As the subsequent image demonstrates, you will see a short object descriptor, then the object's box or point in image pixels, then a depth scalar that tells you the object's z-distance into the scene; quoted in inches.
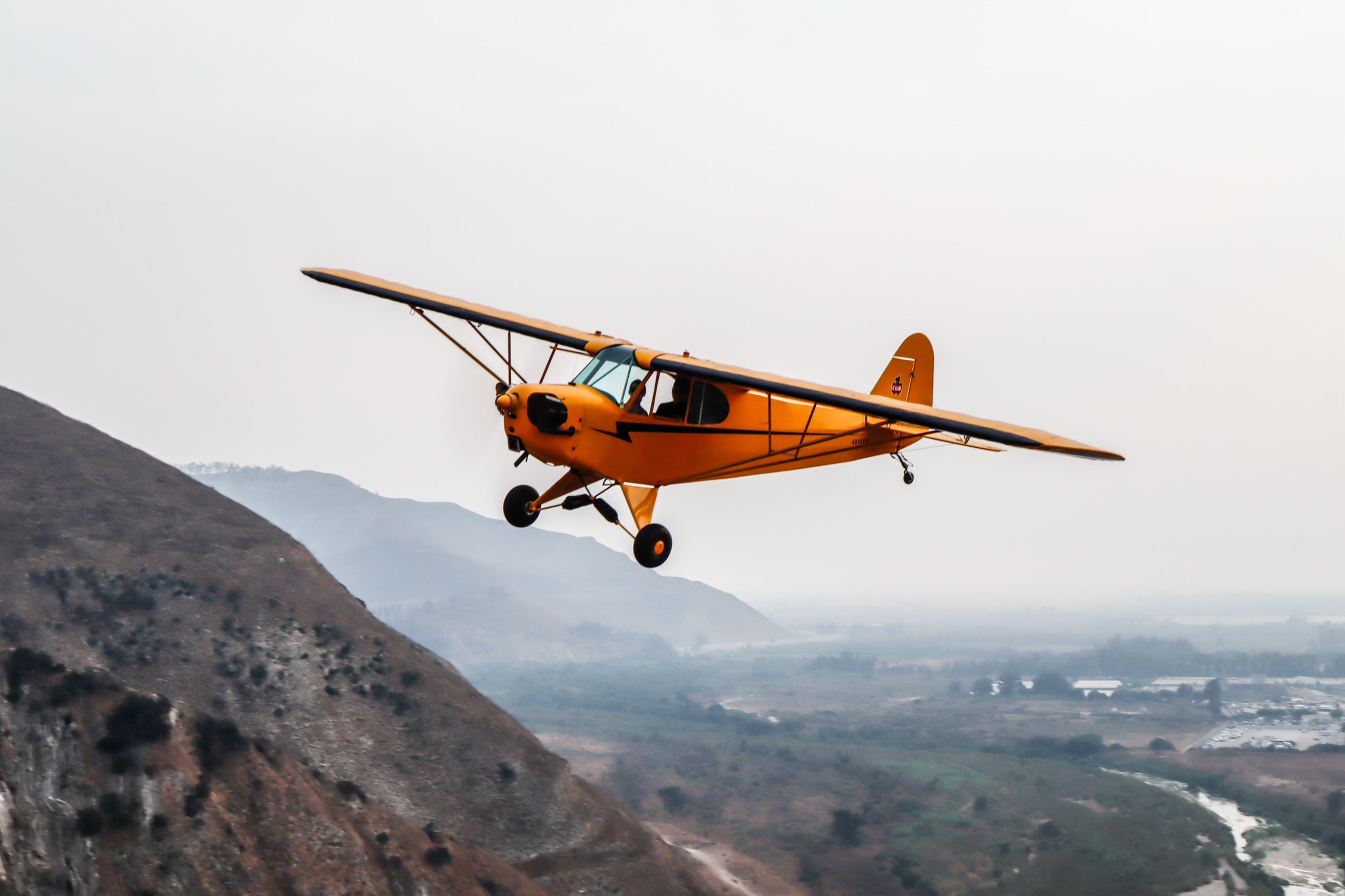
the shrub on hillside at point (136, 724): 3371.1
